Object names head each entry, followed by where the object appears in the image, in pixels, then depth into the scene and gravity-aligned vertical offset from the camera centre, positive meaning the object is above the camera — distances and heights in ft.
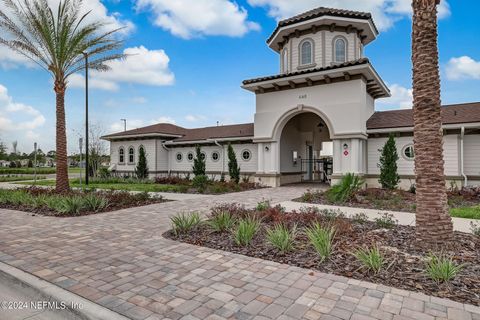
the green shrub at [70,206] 31.48 -4.62
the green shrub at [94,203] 33.63 -4.62
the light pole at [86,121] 76.88 +11.05
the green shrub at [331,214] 26.22 -5.10
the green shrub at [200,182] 57.16 -3.98
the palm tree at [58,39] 45.06 +19.80
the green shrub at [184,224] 22.93 -4.85
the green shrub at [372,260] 14.51 -4.99
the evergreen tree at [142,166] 88.02 -1.05
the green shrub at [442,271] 13.15 -5.01
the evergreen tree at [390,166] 54.54 -1.21
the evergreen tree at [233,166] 73.00 -1.14
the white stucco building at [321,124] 55.52 +7.95
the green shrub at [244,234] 19.62 -4.84
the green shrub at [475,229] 21.13 -5.29
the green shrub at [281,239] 18.04 -4.89
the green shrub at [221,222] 23.02 -4.78
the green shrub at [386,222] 24.49 -5.28
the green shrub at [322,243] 16.48 -4.68
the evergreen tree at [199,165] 76.23 -0.81
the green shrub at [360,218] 26.43 -5.36
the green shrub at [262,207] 30.74 -4.81
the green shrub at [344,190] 38.63 -3.92
